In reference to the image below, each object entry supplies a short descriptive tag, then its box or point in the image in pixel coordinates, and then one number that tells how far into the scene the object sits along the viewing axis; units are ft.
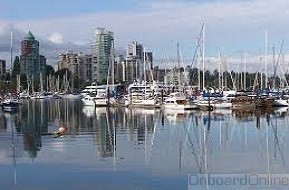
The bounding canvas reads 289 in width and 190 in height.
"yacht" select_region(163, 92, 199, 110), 289.94
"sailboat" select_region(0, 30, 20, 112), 345.02
